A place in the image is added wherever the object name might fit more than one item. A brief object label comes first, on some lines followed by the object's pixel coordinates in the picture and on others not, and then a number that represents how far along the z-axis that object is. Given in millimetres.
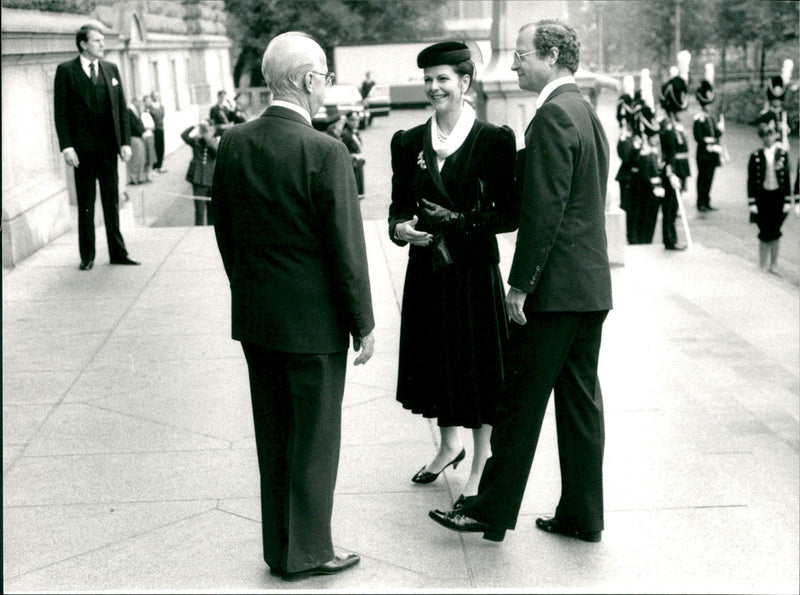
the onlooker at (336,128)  16784
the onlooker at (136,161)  22223
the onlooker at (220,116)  20297
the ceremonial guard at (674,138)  14938
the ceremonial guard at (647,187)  15250
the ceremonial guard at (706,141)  19297
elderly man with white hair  3680
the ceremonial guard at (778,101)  16625
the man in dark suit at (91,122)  9273
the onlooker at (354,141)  17578
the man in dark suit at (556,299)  4000
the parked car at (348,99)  38938
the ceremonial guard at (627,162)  15875
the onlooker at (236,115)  20766
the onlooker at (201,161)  15398
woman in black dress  4371
